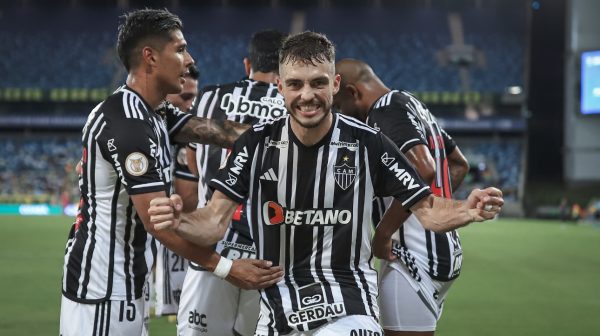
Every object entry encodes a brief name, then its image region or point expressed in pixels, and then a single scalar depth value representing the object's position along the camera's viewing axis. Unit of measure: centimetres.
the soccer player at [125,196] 616
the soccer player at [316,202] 620
